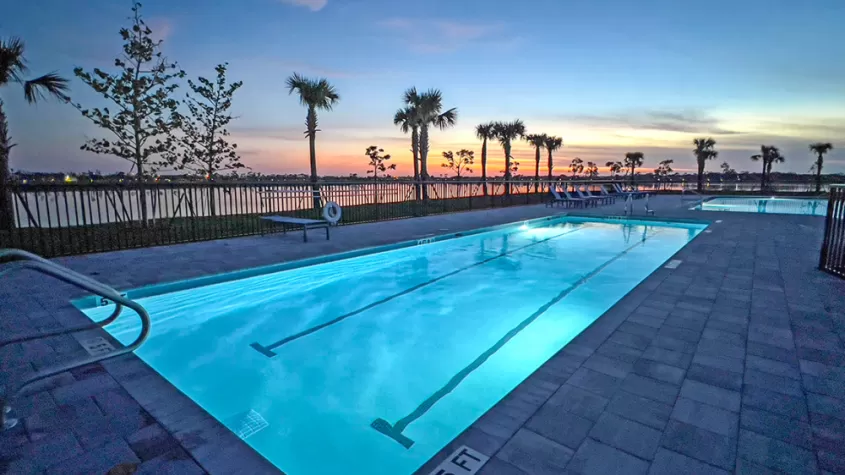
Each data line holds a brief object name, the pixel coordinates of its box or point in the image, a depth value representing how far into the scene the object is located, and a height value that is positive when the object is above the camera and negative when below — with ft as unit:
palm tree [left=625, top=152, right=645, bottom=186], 160.47 +13.34
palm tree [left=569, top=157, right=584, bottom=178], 228.06 +14.56
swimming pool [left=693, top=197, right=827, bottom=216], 52.27 -2.87
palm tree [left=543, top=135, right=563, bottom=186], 109.57 +13.61
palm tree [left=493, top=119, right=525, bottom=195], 90.02 +14.10
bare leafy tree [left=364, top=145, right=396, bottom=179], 134.41 +12.00
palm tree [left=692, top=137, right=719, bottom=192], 113.50 +11.81
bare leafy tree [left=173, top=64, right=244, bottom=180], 40.24 +7.33
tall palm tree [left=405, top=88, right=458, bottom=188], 64.59 +14.40
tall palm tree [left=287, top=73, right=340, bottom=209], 55.98 +14.60
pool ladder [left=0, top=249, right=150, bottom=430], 5.43 -1.67
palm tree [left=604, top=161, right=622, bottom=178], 233.14 +13.78
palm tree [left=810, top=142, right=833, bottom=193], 118.42 +11.66
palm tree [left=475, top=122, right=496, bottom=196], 87.66 +13.73
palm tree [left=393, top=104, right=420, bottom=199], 68.55 +12.86
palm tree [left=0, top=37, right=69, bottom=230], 26.59 +8.22
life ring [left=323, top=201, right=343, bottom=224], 26.30 -1.41
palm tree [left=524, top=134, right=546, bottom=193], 106.73 +13.72
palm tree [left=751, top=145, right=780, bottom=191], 127.65 +11.77
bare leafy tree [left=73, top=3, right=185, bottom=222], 29.68 +8.01
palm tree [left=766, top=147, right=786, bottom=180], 129.18 +10.40
